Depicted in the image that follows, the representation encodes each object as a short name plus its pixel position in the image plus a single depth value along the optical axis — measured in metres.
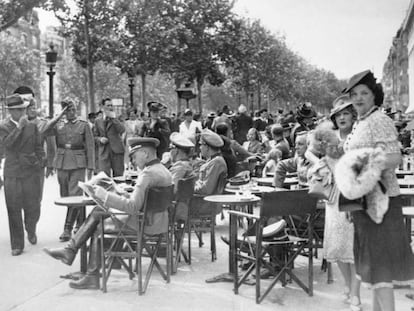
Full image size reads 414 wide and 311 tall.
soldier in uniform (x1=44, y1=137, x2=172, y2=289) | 6.42
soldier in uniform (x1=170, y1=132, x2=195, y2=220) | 7.80
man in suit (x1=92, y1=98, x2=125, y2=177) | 12.85
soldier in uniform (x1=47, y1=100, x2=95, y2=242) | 9.61
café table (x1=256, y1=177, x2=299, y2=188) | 8.34
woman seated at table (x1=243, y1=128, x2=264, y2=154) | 14.18
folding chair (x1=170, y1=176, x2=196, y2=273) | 7.27
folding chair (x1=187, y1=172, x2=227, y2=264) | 8.01
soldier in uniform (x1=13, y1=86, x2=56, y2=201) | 9.19
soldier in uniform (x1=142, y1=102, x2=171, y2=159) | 14.30
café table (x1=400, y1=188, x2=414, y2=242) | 5.72
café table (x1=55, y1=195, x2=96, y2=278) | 6.51
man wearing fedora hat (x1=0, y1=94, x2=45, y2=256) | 8.73
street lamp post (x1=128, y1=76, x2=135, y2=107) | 29.52
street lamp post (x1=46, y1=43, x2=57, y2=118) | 20.72
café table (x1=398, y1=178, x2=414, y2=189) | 8.00
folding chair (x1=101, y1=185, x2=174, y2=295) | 6.39
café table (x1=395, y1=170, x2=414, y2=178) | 9.49
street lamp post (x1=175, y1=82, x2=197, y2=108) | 24.64
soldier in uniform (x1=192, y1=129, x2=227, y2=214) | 8.16
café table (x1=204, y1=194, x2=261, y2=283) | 6.58
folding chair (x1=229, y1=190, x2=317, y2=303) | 5.90
